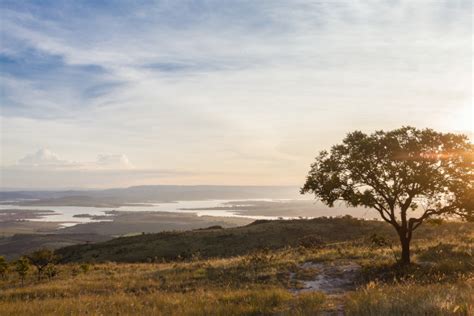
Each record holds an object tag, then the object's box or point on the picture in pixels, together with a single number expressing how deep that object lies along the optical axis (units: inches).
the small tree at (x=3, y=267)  1305.4
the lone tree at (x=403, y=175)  857.5
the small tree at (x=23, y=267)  1209.4
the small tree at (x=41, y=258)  1347.2
